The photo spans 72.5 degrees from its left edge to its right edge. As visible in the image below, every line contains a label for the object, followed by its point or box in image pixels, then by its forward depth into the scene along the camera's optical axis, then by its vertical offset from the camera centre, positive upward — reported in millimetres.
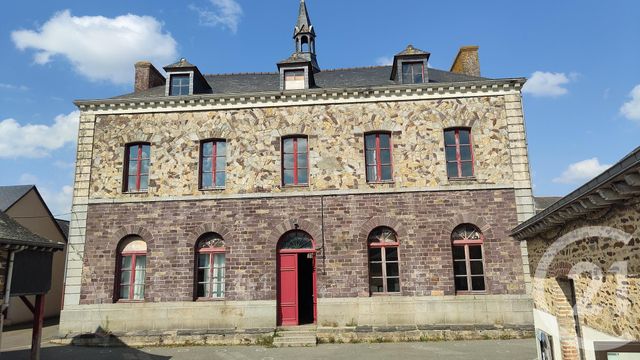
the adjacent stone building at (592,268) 4707 -99
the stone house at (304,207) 12586 +1769
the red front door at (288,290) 12820 -686
